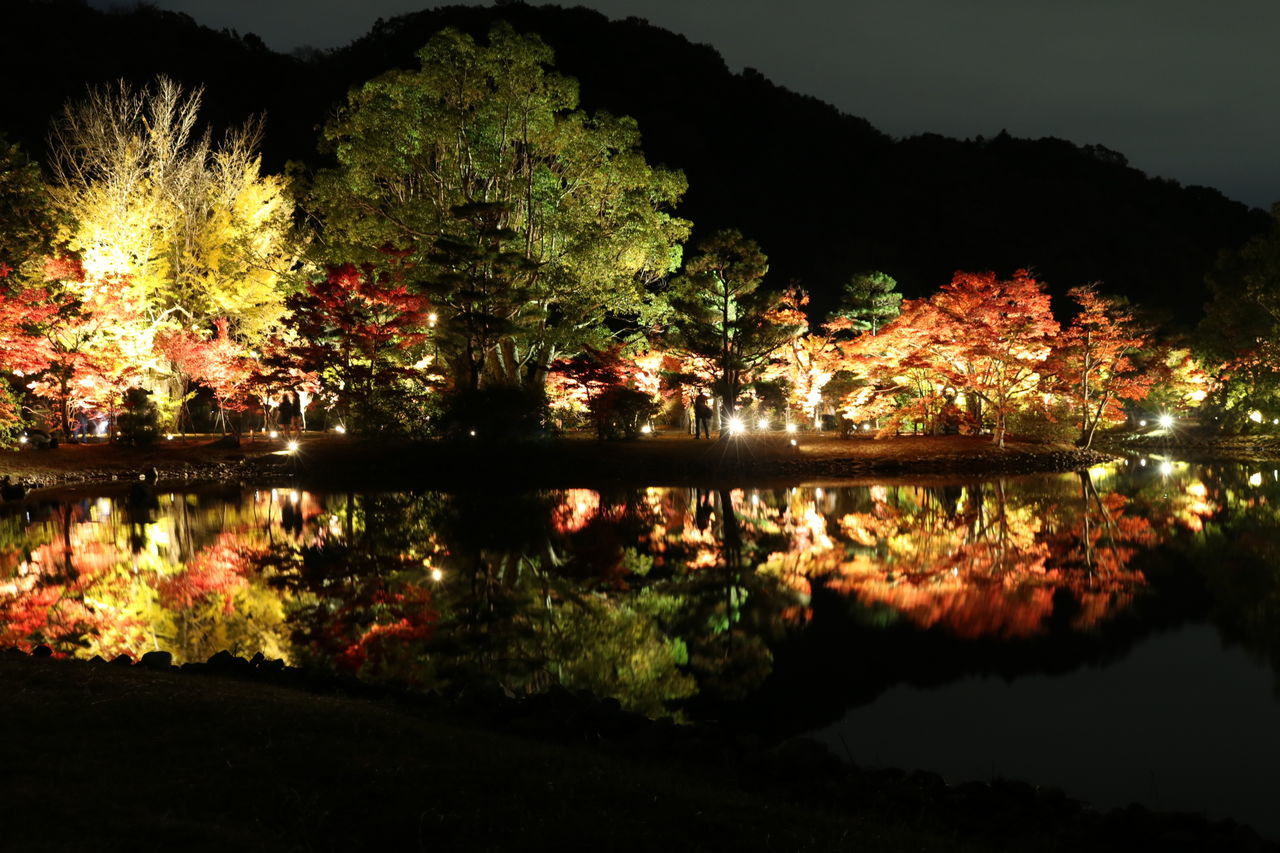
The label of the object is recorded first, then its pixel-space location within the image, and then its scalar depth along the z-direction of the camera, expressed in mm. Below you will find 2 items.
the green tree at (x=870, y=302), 33781
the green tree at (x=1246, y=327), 30609
